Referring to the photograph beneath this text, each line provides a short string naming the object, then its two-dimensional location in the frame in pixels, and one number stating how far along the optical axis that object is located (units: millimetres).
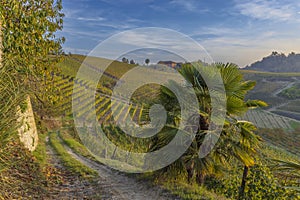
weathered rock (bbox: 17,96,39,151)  6223
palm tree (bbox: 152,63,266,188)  4621
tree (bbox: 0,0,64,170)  2875
